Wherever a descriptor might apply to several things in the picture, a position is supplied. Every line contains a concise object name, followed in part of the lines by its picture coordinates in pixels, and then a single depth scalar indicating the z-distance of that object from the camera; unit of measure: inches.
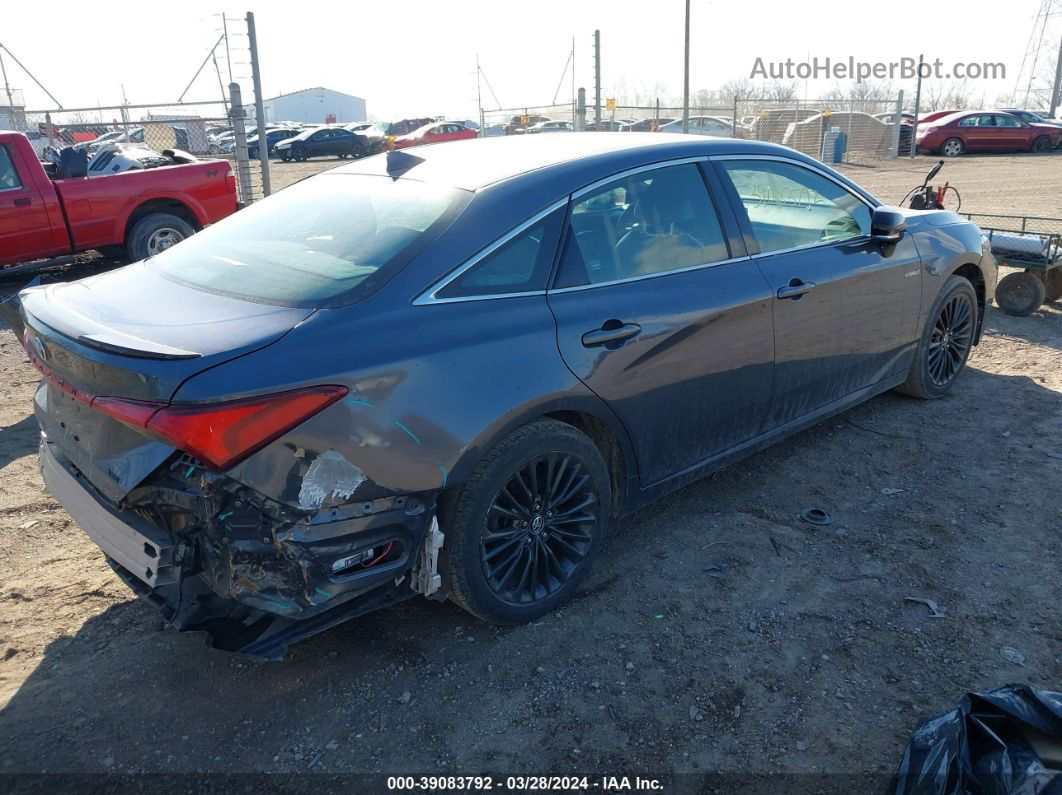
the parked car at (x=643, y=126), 1090.3
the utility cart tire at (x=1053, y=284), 282.2
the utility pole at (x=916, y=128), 961.3
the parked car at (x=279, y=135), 1447.1
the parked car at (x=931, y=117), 1120.2
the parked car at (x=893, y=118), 1070.3
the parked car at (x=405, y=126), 1551.4
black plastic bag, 74.9
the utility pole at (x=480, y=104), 891.8
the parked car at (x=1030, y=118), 1067.3
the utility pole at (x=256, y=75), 424.3
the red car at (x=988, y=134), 1051.3
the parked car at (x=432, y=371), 95.3
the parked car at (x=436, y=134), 1162.3
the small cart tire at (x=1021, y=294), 274.1
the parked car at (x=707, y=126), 1132.2
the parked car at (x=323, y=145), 1269.7
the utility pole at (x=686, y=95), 647.8
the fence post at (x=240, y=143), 444.5
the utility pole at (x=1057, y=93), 1636.3
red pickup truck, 349.1
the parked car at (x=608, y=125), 745.6
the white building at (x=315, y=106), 3376.0
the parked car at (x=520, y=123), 1053.0
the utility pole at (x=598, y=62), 553.6
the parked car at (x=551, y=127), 1112.5
